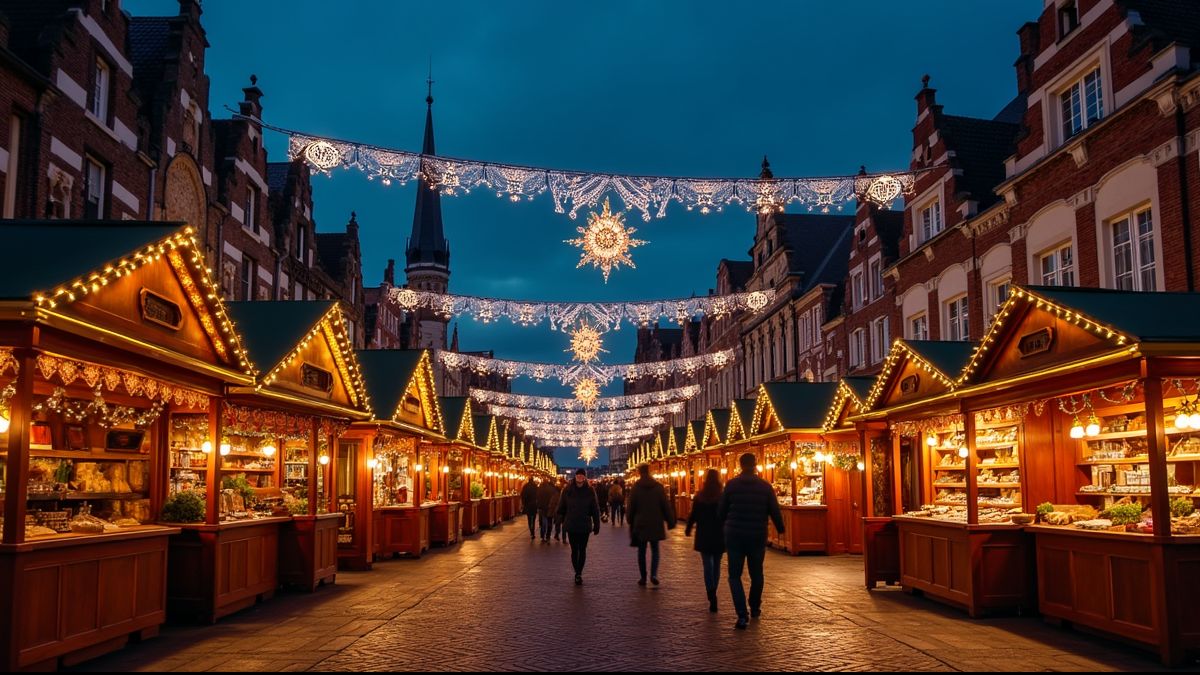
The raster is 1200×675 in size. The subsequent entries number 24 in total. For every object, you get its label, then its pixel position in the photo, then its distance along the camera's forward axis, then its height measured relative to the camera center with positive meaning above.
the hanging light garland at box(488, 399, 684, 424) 53.31 +2.69
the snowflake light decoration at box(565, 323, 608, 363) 29.16 +3.33
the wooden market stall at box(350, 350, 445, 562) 19.34 +0.27
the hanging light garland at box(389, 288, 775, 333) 29.31 +4.27
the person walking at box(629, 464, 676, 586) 15.66 -0.76
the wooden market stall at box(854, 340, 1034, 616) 12.66 -0.58
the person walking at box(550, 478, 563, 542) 26.50 -1.90
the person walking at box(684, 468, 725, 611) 13.11 -0.91
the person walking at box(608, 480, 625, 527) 37.17 -1.41
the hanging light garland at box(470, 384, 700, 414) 47.19 +3.08
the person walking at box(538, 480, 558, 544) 27.31 -1.13
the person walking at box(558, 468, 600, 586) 16.53 -0.84
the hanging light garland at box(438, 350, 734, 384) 37.59 +3.65
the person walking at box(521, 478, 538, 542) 31.27 -1.12
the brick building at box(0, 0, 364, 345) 17.44 +6.82
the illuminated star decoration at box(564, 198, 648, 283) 18.53 +3.91
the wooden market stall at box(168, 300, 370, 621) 12.16 +0.02
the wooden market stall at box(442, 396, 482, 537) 30.33 +0.04
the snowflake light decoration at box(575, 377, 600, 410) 38.31 +2.65
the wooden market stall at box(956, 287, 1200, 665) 9.66 +0.14
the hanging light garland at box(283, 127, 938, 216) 17.47 +4.91
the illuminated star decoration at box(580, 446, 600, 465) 81.54 +0.63
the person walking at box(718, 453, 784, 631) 12.06 -0.70
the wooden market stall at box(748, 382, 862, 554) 23.23 -0.20
